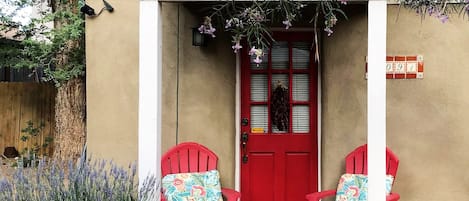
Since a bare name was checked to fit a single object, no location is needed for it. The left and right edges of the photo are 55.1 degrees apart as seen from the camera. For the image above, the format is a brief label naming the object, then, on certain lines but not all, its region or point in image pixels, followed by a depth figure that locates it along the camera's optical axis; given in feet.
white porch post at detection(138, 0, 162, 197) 11.17
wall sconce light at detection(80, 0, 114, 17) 14.20
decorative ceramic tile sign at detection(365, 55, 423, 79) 14.57
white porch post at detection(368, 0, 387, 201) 10.81
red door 15.67
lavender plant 8.28
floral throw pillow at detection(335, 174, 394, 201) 13.31
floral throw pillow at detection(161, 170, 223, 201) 13.55
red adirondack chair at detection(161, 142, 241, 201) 14.10
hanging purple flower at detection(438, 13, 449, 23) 10.51
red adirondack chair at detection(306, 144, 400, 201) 13.69
